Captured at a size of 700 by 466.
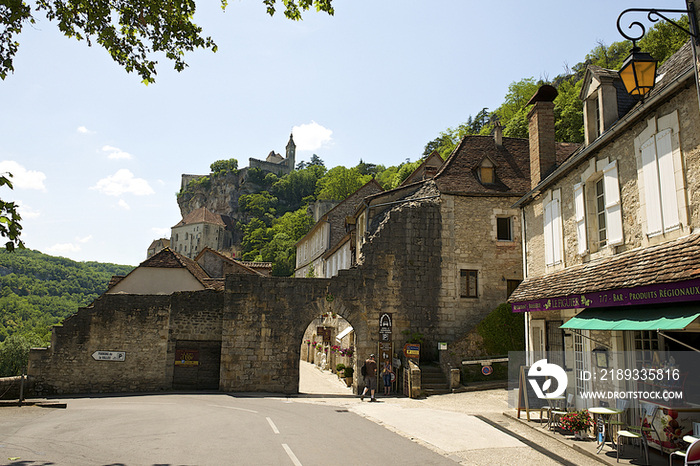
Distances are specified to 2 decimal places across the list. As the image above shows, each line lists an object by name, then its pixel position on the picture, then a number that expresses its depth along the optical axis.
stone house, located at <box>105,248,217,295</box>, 21.45
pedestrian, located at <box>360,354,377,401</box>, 15.05
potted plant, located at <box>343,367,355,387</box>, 19.09
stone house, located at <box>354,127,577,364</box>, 18.03
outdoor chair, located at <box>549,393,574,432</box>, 9.00
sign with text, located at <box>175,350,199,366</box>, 17.66
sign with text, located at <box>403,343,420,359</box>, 16.58
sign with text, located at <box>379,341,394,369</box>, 17.00
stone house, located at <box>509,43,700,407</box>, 6.55
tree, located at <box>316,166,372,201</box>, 65.44
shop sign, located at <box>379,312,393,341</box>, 17.22
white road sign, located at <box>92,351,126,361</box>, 17.20
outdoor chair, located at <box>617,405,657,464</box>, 6.64
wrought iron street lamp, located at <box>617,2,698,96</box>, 7.38
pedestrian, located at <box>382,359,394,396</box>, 16.31
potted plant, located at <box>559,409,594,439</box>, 8.38
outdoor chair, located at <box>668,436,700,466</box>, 5.31
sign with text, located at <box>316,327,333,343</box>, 26.02
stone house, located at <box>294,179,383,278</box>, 33.38
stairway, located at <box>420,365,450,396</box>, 15.55
